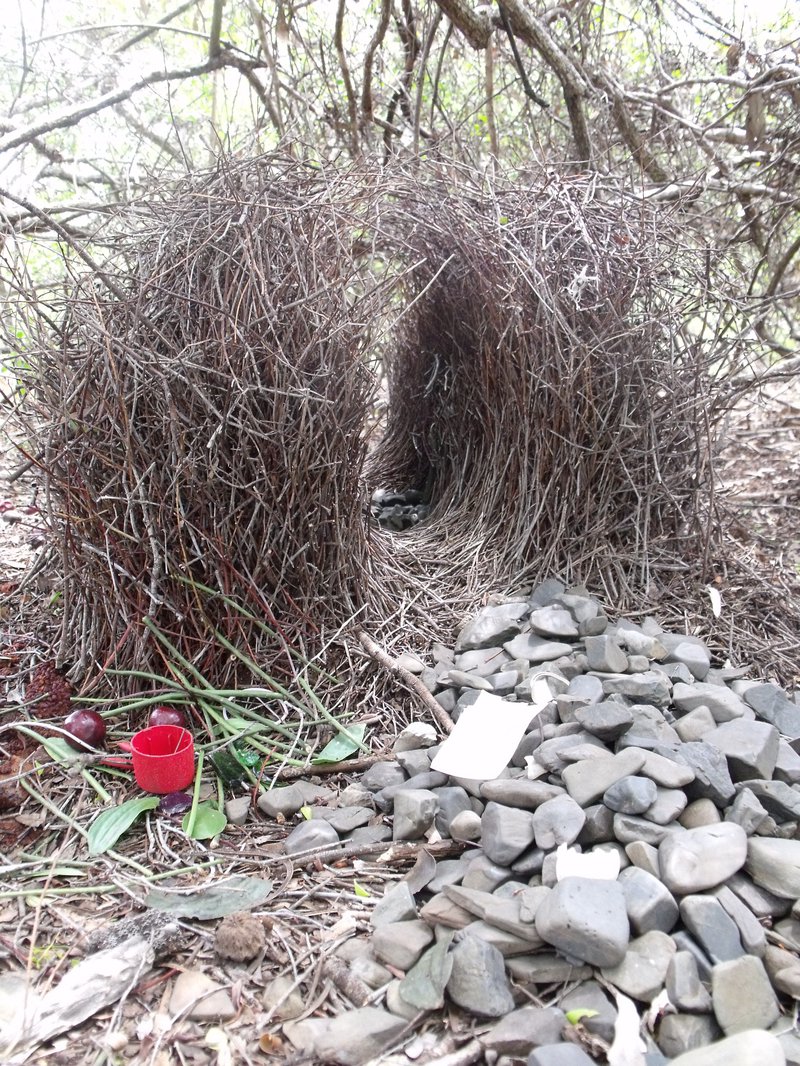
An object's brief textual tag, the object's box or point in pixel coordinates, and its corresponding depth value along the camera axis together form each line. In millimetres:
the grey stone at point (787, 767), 563
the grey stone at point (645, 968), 417
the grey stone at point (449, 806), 559
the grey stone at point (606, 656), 698
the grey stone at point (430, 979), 428
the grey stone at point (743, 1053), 369
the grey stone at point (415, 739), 643
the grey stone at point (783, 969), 420
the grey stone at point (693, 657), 719
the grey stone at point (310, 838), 557
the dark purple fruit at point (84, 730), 629
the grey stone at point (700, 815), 515
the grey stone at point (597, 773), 532
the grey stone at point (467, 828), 538
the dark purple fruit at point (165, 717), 631
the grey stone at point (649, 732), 574
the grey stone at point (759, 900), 465
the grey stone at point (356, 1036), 404
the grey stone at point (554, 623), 760
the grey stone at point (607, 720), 588
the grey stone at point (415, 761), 610
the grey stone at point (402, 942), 458
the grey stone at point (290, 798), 594
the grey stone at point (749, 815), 510
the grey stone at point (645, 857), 481
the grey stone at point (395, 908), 487
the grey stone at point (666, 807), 510
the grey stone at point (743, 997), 404
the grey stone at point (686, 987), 411
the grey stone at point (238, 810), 590
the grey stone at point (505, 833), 506
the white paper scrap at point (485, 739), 590
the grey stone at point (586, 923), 425
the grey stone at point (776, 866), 470
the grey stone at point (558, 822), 504
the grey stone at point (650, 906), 447
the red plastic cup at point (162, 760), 590
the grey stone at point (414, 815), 552
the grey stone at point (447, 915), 469
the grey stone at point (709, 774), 529
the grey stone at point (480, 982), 420
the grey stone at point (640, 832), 500
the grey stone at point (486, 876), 498
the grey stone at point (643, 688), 644
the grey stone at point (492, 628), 771
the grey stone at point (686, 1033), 397
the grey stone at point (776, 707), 630
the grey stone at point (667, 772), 528
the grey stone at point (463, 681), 697
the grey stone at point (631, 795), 511
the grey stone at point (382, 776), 611
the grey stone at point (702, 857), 468
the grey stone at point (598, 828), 513
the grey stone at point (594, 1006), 403
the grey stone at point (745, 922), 440
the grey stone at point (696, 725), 606
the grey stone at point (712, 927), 433
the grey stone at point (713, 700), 631
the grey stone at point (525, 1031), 397
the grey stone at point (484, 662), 734
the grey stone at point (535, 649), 738
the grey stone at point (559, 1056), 374
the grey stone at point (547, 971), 433
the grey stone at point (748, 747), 554
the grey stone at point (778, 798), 521
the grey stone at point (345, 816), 574
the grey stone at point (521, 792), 542
